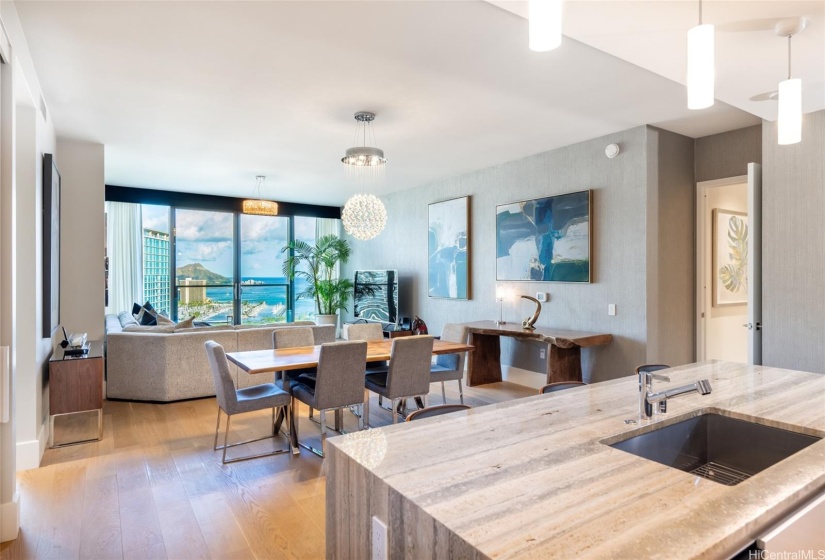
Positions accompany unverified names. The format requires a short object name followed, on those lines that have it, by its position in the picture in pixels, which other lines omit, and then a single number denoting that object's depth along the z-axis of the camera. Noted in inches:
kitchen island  37.1
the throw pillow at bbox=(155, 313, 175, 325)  244.5
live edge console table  184.1
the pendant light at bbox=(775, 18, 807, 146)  82.6
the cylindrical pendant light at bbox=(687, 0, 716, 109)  64.5
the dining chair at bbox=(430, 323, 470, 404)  173.7
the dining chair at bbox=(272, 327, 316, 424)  156.0
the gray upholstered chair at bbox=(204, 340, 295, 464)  128.7
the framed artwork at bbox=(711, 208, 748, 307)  199.9
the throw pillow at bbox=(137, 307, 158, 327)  246.8
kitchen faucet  66.0
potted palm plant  352.5
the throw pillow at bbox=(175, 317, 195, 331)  211.6
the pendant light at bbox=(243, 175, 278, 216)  262.4
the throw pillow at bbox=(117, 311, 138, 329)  239.0
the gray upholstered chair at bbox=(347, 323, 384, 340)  188.5
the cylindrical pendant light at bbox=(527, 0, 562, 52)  58.5
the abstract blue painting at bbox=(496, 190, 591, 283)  200.4
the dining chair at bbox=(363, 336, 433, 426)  148.5
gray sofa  190.1
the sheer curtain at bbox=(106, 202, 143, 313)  320.5
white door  148.8
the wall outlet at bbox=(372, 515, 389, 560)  45.9
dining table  132.2
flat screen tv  307.9
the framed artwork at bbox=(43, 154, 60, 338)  141.8
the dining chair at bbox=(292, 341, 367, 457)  133.3
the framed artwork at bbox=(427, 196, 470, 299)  260.4
